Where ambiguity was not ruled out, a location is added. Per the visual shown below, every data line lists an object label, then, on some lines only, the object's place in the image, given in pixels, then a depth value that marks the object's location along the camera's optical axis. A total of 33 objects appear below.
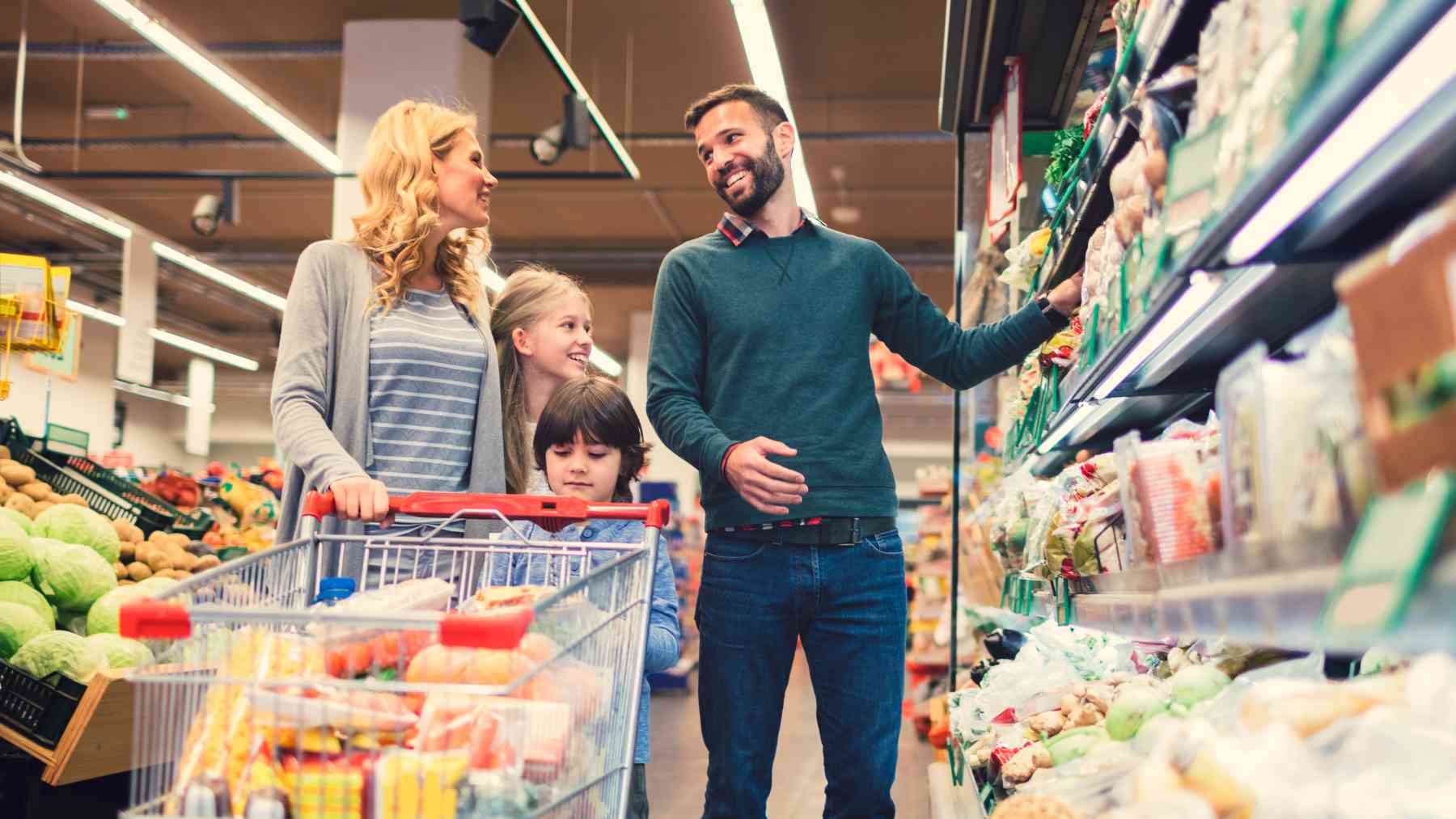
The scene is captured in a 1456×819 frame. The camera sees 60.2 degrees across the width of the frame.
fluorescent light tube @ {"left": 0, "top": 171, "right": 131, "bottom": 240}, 8.51
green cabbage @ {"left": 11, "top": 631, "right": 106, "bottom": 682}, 3.28
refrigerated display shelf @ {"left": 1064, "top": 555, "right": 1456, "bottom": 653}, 0.67
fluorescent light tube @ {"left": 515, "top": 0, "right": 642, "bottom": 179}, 5.69
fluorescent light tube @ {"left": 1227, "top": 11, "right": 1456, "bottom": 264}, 0.81
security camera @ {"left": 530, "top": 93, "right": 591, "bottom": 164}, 7.47
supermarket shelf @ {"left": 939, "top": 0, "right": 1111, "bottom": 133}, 3.07
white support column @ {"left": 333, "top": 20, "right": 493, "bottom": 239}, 7.75
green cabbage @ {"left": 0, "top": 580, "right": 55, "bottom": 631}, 3.58
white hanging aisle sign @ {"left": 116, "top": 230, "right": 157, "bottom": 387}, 9.92
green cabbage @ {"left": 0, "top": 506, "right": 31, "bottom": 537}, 3.87
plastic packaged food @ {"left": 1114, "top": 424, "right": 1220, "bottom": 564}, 1.38
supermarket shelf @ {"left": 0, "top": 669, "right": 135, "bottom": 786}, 3.04
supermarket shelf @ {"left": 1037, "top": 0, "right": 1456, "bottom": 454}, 0.83
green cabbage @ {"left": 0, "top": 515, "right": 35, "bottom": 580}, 3.64
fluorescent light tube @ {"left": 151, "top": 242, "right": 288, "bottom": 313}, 11.95
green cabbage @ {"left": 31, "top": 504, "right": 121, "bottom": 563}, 4.04
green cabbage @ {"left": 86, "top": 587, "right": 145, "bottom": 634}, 3.75
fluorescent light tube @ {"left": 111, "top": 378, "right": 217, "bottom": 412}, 18.66
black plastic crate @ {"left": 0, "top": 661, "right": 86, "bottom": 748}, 3.06
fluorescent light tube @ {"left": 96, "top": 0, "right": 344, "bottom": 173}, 6.01
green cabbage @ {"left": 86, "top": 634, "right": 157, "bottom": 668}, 3.49
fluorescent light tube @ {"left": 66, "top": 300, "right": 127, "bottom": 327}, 14.53
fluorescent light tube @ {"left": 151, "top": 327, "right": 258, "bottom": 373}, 17.05
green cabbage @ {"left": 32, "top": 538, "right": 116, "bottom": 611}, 3.77
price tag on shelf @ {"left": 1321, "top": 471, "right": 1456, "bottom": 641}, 0.67
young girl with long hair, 2.87
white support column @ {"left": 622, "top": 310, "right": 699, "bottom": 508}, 17.47
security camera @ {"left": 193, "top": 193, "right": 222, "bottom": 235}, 10.10
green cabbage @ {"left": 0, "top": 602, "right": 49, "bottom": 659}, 3.40
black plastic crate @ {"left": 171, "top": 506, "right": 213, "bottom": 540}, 5.14
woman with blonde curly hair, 2.33
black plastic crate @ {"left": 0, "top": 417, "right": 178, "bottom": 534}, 4.71
